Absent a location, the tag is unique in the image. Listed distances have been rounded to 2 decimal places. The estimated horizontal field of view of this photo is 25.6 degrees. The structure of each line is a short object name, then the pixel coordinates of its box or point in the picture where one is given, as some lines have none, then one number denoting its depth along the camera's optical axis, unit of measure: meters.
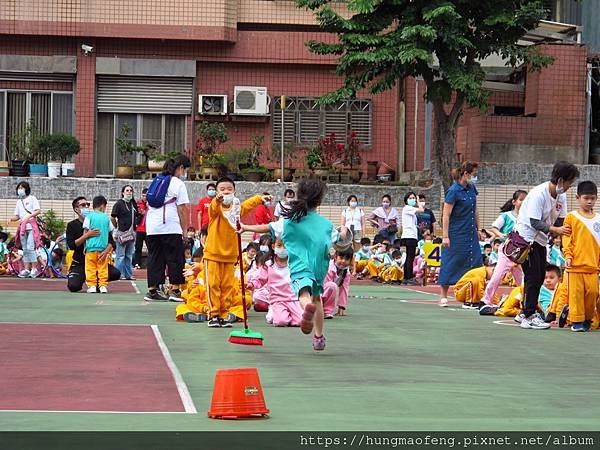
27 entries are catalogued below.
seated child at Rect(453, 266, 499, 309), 18.16
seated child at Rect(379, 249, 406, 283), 26.50
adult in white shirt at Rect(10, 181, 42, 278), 25.66
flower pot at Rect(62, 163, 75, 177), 33.22
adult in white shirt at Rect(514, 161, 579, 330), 14.91
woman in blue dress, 18.05
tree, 29.12
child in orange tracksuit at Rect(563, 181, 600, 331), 14.98
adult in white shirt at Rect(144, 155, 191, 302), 17.64
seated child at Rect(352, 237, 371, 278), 27.77
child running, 12.32
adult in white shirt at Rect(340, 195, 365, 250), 28.64
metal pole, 33.72
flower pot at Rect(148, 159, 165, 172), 33.50
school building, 35.50
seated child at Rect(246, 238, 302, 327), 15.26
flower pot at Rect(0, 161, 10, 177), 32.97
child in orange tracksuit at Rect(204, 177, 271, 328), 14.65
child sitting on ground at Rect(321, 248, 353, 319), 16.27
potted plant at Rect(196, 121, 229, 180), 33.38
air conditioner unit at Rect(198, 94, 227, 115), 36.53
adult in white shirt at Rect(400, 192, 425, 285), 26.45
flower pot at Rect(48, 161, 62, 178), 32.78
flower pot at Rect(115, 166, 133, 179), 34.00
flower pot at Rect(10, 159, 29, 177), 33.22
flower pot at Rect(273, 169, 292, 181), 33.16
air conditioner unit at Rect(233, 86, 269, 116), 36.53
